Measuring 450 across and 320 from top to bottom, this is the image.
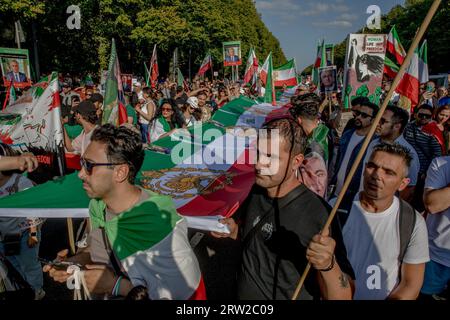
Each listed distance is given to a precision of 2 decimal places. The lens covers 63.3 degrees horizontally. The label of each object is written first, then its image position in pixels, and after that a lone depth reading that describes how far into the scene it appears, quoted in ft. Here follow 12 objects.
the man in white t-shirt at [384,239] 7.24
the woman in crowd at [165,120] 21.56
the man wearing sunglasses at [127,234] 6.75
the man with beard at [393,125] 12.83
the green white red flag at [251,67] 56.85
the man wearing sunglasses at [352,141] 13.08
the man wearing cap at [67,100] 31.23
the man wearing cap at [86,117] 16.43
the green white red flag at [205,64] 55.89
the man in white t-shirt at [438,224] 8.86
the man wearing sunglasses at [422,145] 15.44
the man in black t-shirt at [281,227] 6.40
